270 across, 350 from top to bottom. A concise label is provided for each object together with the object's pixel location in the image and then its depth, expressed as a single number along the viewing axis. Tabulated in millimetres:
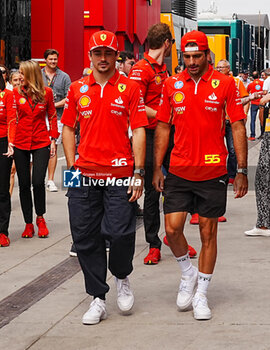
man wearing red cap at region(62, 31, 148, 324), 5688
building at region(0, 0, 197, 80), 26438
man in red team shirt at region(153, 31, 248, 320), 5805
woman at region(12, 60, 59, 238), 8766
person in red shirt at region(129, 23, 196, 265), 7418
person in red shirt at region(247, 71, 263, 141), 24391
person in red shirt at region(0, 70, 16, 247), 8609
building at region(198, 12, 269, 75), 55500
